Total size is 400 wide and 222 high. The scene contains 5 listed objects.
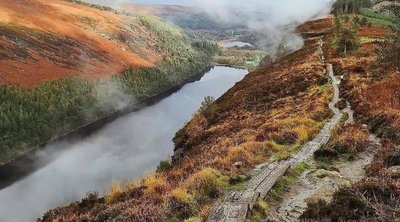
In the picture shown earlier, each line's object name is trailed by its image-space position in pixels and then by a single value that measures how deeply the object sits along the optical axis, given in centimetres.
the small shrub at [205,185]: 1756
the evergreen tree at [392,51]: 4616
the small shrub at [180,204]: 1609
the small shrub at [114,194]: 2087
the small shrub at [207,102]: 8594
